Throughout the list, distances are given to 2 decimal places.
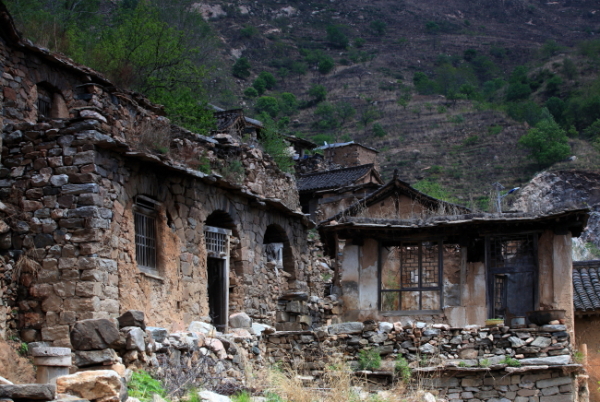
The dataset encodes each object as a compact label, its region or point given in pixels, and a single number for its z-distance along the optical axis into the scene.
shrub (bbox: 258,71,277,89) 71.52
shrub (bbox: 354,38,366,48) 85.81
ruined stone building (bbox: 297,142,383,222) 31.20
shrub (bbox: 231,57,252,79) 71.00
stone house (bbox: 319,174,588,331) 16.38
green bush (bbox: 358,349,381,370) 13.77
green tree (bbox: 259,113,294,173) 27.97
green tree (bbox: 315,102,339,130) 62.85
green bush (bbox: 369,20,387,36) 90.00
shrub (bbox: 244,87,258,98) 66.75
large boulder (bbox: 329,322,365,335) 14.23
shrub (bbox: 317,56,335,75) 77.12
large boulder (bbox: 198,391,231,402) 8.75
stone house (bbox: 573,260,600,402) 19.62
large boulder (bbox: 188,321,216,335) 13.00
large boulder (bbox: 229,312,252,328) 14.63
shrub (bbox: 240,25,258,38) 79.88
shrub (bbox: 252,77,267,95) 69.50
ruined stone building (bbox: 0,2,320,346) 12.40
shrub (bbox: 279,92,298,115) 65.74
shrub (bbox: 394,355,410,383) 13.43
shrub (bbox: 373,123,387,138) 59.06
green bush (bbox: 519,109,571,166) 51.12
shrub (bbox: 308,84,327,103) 68.44
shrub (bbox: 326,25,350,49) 85.69
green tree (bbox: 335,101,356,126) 64.19
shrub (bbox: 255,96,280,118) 62.31
